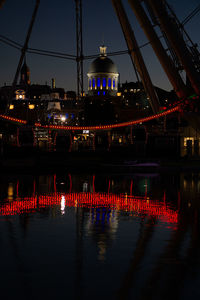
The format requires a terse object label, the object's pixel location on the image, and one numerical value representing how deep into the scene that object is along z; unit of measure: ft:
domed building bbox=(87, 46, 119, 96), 582.35
